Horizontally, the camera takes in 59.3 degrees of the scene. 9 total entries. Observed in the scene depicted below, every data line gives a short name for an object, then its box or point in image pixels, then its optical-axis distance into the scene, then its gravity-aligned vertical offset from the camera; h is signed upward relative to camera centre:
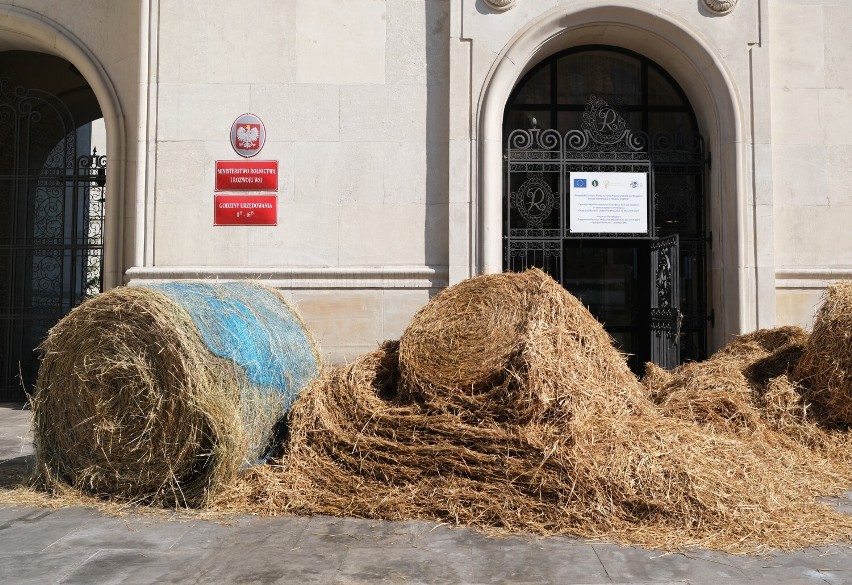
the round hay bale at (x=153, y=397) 5.35 -0.64
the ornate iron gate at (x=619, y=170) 10.54 +1.63
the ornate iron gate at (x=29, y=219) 11.98 +1.52
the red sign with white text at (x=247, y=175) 9.95 +1.82
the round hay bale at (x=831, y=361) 6.88 -0.44
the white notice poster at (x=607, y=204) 10.49 +1.54
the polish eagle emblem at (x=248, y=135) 9.99 +2.36
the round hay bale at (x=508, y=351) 5.38 -0.29
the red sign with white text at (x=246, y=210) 9.92 +1.35
